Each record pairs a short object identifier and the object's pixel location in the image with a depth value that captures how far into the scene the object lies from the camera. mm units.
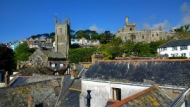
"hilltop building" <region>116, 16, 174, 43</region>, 81938
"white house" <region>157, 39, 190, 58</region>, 53519
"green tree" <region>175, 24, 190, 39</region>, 71312
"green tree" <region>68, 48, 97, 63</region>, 75556
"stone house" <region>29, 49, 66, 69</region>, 69250
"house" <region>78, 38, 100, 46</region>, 137825
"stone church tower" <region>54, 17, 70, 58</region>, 89250
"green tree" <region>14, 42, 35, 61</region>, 91188
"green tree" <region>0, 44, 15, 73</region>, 55094
